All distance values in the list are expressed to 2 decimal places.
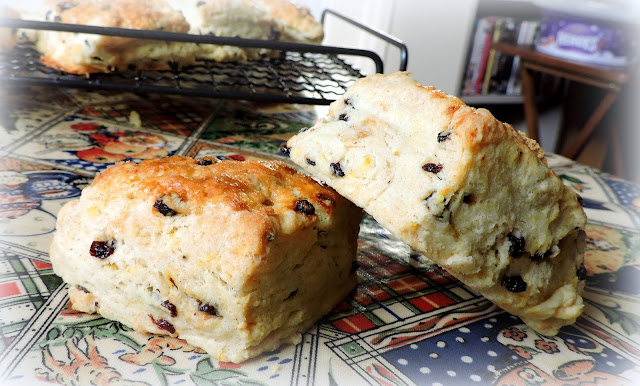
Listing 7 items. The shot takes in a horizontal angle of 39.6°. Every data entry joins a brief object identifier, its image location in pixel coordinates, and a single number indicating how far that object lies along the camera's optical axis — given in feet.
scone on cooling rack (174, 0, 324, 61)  1.66
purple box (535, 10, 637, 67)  2.92
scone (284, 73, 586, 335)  0.95
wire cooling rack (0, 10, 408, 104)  1.29
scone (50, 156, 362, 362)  0.93
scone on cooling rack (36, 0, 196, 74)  1.46
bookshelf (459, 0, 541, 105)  3.28
